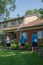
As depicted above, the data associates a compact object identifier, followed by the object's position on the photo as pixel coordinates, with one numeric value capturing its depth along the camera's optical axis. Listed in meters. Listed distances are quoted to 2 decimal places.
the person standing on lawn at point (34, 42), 6.72
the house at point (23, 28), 9.28
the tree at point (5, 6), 11.48
